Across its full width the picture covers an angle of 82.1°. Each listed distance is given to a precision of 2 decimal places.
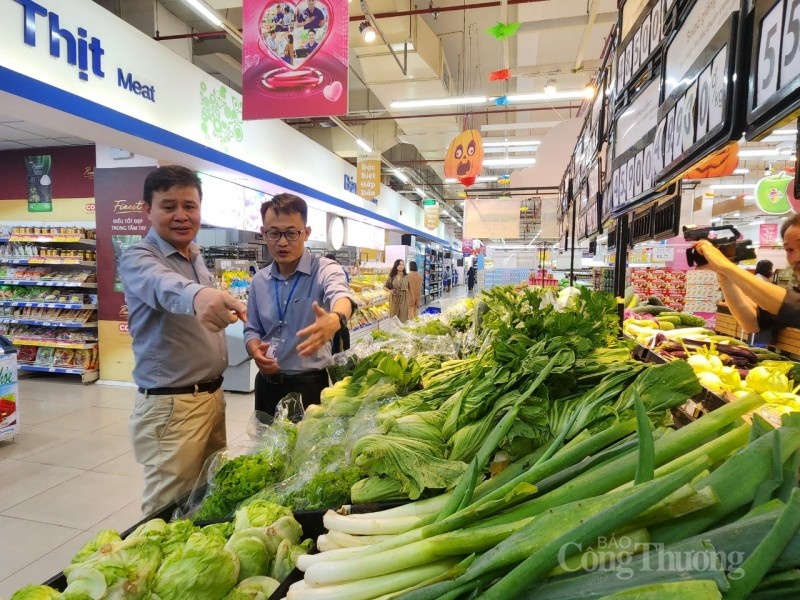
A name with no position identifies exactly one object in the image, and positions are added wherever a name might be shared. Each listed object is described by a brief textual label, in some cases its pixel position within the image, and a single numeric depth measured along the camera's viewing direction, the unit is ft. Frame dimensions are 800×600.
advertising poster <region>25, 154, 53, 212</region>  25.32
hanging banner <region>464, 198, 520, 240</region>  30.45
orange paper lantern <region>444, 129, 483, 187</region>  23.66
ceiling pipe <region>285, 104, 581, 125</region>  29.77
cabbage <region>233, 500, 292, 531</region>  3.51
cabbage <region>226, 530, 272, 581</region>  3.18
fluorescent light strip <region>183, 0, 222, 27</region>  15.72
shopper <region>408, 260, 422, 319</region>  38.11
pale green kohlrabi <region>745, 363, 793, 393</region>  6.18
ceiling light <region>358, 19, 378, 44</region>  17.79
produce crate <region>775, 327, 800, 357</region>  10.48
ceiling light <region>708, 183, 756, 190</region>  48.65
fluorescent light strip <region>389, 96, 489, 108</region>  21.79
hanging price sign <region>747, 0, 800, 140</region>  2.61
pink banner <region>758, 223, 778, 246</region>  38.11
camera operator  8.41
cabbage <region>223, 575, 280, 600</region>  2.96
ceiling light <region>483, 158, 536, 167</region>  36.36
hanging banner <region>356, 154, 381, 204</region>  35.65
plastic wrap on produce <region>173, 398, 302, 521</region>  4.22
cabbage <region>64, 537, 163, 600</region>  2.69
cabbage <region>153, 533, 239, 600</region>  2.80
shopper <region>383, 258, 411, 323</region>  34.94
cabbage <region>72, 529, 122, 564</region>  3.17
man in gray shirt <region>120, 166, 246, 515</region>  6.64
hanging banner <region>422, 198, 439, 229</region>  58.90
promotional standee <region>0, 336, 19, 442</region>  14.26
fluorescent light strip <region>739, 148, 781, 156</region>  27.60
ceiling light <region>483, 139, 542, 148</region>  27.45
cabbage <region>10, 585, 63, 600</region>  2.67
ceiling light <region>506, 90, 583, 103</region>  21.18
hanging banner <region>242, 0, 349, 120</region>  12.73
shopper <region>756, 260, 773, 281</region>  22.43
